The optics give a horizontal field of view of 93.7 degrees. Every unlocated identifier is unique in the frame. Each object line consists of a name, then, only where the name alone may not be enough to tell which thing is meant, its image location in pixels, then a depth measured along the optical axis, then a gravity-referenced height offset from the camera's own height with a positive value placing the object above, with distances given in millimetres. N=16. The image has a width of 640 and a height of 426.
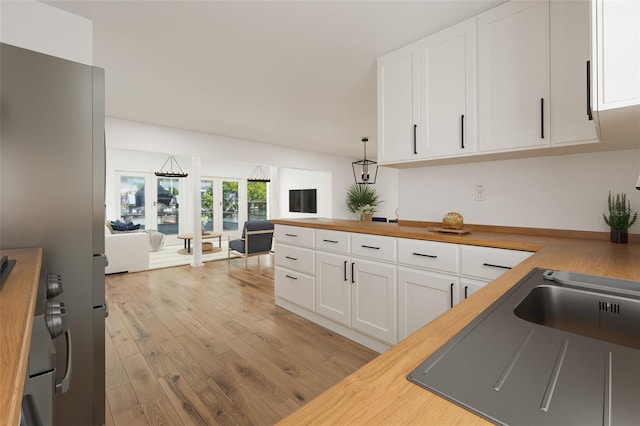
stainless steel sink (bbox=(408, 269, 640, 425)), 391 -261
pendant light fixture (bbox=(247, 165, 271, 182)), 9203 +1160
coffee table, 6820 -816
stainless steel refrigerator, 1265 +109
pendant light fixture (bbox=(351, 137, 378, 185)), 8338 +1125
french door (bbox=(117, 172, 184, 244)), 7573 +271
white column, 5488 -126
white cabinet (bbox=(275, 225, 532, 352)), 1807 -499
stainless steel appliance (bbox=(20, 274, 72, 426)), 656 -391
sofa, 4762 -663
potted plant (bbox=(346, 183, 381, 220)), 7574 +339
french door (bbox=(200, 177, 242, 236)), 8547 +174
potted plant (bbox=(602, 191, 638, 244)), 1683 -58
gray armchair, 5363 -532
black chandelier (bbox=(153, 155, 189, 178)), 7915 +1209
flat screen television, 8062 +275
